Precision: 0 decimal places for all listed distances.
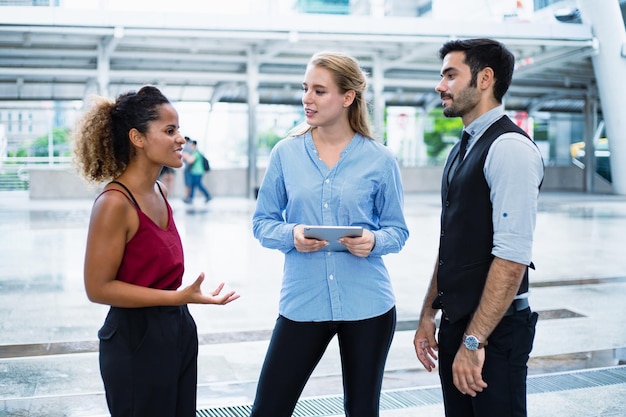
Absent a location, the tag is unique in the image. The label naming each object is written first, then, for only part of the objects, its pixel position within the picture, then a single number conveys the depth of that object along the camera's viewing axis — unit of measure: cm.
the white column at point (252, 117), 1959
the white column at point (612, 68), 1831
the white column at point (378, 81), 2056
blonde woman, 242
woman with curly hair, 206
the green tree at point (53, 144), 2289
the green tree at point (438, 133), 2612
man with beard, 207
